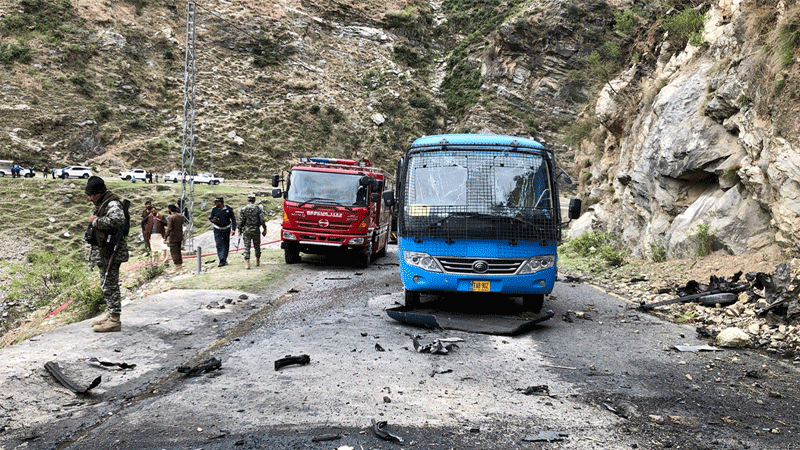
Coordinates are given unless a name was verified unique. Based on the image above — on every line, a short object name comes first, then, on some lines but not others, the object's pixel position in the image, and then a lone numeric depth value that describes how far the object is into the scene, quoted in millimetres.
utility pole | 21594
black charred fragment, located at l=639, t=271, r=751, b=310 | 9227
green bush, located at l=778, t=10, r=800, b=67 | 11188
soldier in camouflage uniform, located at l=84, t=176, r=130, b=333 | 7277
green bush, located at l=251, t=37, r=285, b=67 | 64688
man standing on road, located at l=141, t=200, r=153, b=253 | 17455
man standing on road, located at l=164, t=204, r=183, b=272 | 14840
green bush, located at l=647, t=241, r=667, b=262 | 14750
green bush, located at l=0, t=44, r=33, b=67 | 53469
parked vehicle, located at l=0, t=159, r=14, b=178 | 42112
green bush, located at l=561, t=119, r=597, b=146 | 30938
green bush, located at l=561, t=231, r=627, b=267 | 19109
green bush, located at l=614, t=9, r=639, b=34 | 31133
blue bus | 8211
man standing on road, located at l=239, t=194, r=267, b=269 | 14305
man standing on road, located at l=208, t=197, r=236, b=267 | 14969
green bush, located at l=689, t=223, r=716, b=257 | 12625
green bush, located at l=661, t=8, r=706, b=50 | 19203
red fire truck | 14797
